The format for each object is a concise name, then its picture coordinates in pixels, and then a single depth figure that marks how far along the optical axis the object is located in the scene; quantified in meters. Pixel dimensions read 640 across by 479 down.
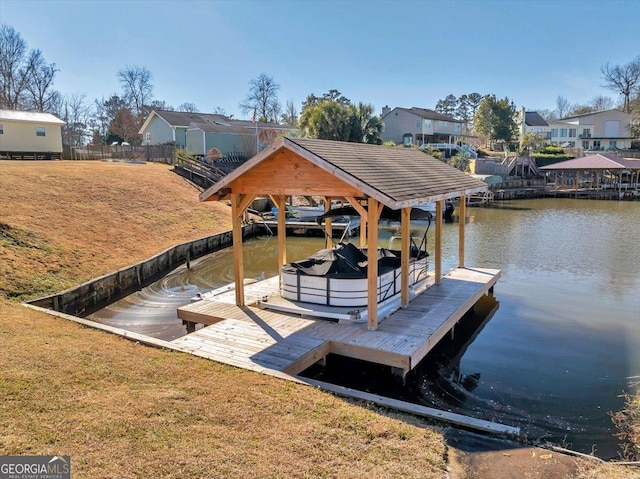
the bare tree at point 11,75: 49.91
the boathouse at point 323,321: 8.06
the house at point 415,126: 62.97
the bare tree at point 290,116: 77.12
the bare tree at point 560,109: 114.44
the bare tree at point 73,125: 62.66
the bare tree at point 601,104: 99.54
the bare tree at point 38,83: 52.97
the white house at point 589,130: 68.88
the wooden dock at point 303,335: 7.79
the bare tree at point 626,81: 77.31
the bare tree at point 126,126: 58.16
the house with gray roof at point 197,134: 43.06
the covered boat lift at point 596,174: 47.02
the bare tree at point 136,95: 65.81
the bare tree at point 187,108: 83.38
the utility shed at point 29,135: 31.75
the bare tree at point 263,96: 72.38
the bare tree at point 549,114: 110.21
